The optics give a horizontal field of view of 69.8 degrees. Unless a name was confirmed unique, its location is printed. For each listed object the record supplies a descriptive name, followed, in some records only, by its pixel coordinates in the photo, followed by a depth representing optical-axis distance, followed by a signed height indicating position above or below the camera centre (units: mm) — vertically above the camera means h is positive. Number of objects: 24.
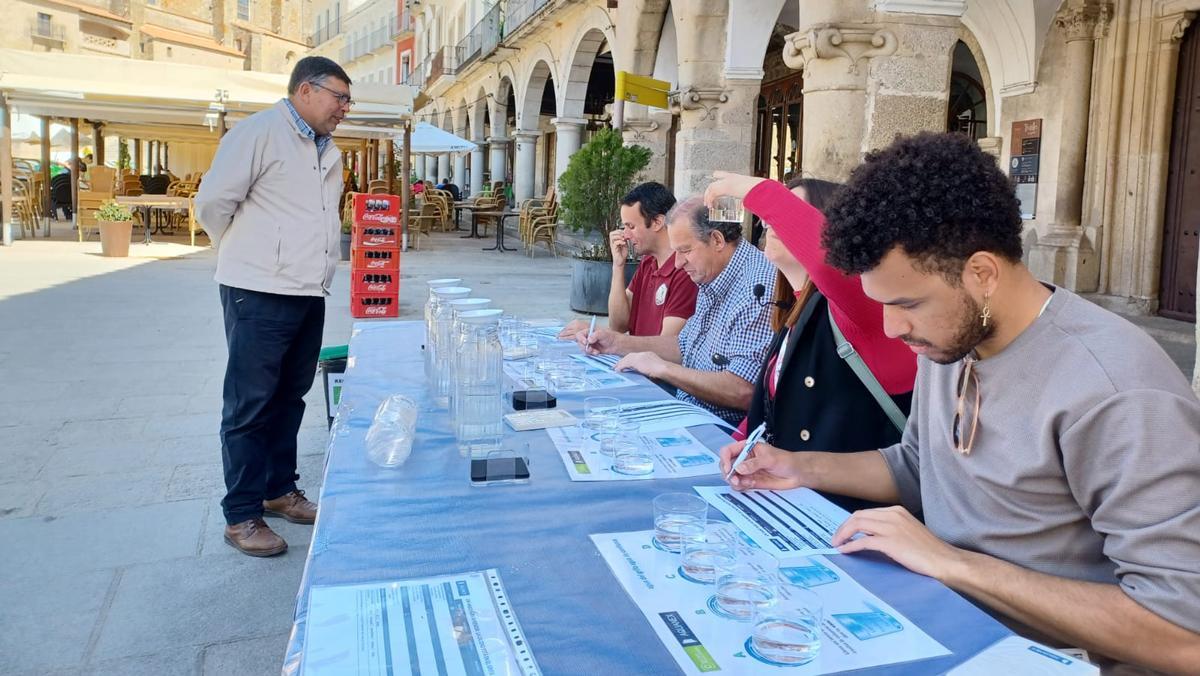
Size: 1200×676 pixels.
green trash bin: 3991 -570
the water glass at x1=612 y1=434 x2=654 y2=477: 1823 -434
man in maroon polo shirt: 3729 -95
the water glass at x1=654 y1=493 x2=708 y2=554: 1421 -432
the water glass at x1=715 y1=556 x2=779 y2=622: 1197 -460
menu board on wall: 9586 +1273
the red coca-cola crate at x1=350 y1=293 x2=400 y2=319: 7824 -508
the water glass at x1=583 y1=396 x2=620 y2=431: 2137 -396
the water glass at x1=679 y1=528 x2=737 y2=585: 1308 -457
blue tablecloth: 1138 -483
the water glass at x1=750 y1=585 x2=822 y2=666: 1100 -478
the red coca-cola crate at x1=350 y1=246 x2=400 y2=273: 7793 -89
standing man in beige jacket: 3072 -16
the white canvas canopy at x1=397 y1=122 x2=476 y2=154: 17078 +2226
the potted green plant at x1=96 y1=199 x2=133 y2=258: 11578 +154
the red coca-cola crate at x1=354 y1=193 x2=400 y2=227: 7910 +365
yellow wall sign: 8836 +1782
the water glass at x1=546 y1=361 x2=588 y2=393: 2693 -394
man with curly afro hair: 1167 -229
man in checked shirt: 2812 -241
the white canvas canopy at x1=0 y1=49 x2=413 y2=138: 11688 +2114
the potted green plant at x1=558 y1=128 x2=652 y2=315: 8445 +623
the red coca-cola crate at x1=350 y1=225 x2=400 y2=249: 7883 +116
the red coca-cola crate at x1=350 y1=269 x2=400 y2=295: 7816 -300
